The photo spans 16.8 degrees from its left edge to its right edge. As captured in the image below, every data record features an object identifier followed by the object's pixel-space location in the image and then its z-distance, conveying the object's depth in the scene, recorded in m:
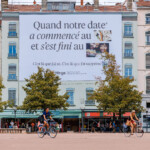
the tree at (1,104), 54.94
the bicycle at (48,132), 27.52
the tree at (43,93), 54.09
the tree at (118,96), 54.62
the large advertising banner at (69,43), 64.56
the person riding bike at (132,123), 30.12
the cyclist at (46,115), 28.12
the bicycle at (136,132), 29.64
